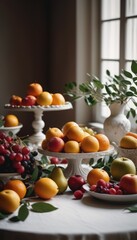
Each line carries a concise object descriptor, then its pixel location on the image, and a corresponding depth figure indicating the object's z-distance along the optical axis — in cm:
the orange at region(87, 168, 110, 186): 166
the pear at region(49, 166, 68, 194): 167
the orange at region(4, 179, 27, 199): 155
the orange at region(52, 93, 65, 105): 258
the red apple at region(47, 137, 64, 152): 180
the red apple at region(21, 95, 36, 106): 254
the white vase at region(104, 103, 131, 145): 224
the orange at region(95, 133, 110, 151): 184
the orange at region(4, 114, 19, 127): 269
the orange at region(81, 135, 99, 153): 178
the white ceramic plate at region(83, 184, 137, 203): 152
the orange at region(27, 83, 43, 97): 262
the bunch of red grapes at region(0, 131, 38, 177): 162
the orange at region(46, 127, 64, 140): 188
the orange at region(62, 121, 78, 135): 193
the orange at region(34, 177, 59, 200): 158
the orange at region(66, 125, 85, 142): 185
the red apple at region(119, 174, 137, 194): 154
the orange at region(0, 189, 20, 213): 144
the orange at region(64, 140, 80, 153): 178
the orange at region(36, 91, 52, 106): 254
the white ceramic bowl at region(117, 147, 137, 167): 186
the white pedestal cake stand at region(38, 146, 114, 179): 181
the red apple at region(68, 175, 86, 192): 170
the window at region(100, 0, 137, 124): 301
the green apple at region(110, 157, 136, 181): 167
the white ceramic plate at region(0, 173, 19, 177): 161
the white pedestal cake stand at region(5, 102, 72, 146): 252
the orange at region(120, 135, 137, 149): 187
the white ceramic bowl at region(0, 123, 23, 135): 263
